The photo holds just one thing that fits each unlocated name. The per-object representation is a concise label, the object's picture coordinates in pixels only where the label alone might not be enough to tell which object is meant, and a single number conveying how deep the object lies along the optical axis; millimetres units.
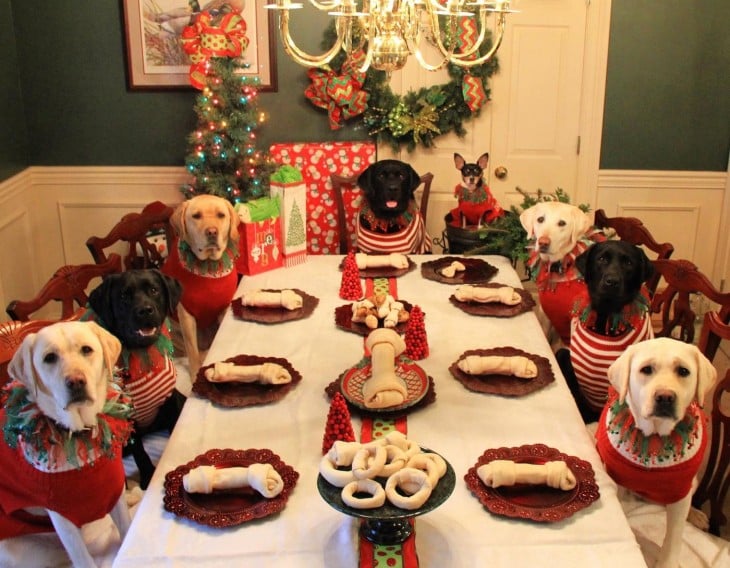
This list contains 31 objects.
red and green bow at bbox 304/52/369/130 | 4309
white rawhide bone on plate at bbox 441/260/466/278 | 3186
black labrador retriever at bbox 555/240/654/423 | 2523
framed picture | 4324
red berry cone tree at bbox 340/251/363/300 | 3008
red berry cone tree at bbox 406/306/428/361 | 2506
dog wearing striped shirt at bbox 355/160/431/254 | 3694
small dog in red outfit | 3918
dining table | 1683
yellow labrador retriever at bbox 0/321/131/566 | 1931
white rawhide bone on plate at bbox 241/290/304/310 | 2871
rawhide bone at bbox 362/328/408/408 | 2141
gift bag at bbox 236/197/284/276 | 3281
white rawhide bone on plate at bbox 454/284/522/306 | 2885
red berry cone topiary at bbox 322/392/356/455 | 1961
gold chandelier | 2090
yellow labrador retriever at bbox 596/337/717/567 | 1898
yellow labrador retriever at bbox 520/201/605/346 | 2982
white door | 4367
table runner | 1635
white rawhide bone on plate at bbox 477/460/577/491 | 1838
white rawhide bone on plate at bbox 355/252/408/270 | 3262
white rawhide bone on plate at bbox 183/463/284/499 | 1827
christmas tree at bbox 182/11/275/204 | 4027
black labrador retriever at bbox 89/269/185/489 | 2443
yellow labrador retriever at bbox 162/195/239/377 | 3020
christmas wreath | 4324
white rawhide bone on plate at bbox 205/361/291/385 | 2318
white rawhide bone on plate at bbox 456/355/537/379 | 2336
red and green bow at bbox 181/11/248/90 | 4117
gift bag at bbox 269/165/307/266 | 3410
